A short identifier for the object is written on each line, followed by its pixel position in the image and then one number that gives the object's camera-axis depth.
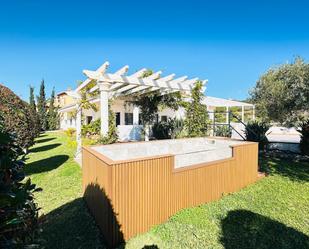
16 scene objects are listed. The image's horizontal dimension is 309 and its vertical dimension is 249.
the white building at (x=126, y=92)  8.16
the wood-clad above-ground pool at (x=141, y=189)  3.72
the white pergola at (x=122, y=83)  7.91
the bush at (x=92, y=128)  10.47
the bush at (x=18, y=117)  7.53
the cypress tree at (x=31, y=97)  30.45
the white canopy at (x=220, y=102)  17.55
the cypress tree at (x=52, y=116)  31.55
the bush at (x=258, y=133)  11.17
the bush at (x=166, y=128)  14.36
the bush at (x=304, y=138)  9.61
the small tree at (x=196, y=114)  10.63
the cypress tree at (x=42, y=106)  31.05
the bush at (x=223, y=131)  12.78
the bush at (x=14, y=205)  1.41
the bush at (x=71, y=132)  17.83
